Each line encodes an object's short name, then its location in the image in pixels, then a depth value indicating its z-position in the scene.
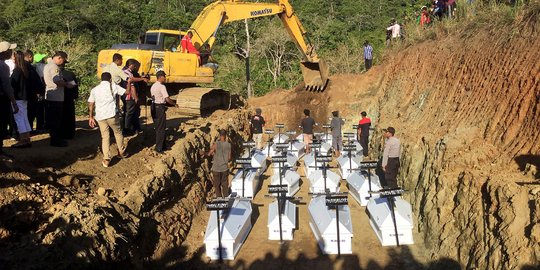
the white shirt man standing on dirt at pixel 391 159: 10.11
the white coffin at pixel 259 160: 13.23
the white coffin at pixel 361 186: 10.50
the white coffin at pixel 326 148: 15.02
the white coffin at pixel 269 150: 15.16
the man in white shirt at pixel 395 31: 20.66
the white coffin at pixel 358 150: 14.02
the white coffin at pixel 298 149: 15.22
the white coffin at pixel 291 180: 11.33
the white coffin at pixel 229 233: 7.75
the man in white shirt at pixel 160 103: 9.51
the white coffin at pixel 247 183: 10.95
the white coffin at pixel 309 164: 12.62
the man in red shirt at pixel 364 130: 14.92
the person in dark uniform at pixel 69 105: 8.86
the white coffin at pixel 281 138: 16.52
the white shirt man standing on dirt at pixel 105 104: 7.97
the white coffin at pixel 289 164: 12.42
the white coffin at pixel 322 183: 11.00
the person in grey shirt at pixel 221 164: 9.85
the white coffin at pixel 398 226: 8.17
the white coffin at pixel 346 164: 12.73
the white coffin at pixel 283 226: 8.61
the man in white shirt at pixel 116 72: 9.57
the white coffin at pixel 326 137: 16.94
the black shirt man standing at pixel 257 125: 15.98
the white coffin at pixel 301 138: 16.91
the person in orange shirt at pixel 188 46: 15.13
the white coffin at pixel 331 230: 7.86
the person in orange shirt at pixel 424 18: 19.16
